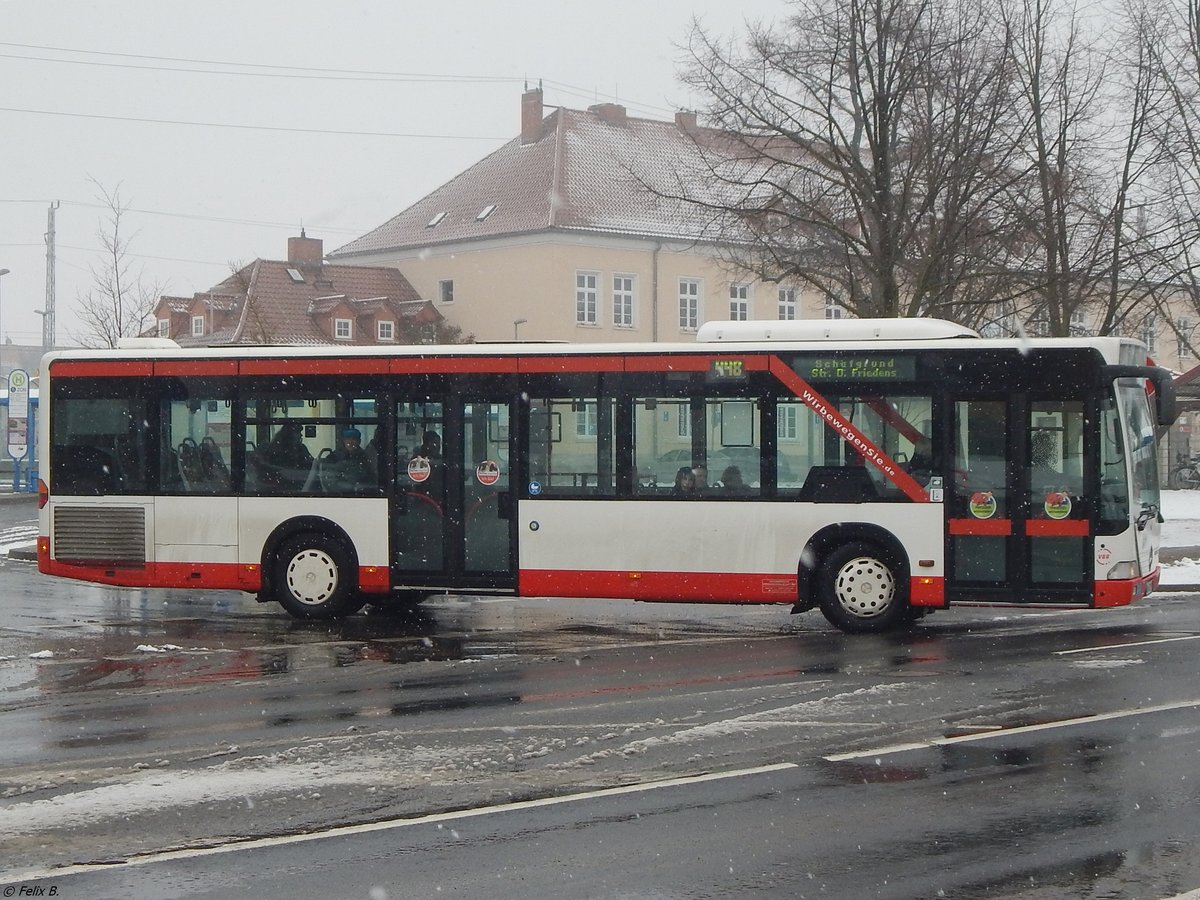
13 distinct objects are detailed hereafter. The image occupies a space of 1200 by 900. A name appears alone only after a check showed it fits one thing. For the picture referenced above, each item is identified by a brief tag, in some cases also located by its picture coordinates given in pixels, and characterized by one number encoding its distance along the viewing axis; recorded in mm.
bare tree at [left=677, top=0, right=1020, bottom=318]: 26844
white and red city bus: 14797
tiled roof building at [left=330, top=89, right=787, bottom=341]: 62556
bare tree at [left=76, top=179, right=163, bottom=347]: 36344
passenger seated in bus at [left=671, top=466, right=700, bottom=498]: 15547
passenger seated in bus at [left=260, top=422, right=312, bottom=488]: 16594
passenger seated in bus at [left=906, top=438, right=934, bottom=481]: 14961
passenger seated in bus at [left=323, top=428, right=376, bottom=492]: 16375
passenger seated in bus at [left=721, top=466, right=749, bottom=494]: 15391
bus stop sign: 39406
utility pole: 48438
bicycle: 46812
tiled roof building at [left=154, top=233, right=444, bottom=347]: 65562
